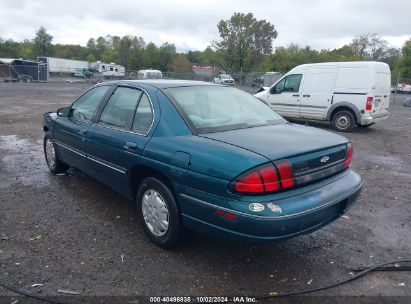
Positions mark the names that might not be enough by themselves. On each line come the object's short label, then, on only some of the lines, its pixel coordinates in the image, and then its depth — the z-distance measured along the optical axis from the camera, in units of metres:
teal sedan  2.83
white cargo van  10.66
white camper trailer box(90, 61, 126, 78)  53.59
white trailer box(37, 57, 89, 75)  57.78
